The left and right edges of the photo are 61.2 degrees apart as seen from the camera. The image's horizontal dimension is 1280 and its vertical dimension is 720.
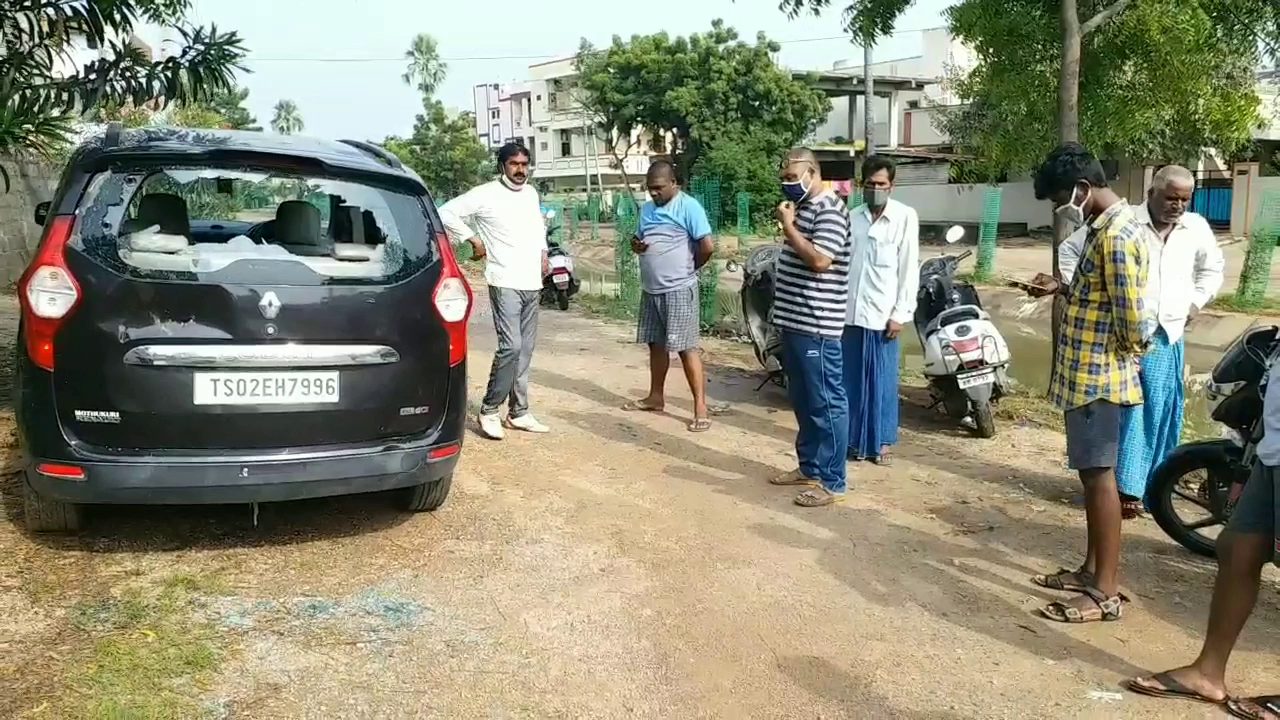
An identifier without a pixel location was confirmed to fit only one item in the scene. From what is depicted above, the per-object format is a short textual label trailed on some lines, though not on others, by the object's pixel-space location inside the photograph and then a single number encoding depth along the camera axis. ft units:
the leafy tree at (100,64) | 20.12
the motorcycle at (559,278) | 43.52
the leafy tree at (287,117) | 279.69
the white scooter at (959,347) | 21.02
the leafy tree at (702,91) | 122.01
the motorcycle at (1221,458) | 13.47
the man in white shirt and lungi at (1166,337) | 16.34
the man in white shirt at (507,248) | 20.30
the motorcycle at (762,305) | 26.25
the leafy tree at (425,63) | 269.03
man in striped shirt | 16.48
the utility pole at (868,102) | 93.91
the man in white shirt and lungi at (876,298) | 19.75
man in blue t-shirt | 22.21
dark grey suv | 12.35
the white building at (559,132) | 189.47
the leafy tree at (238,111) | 193.16
